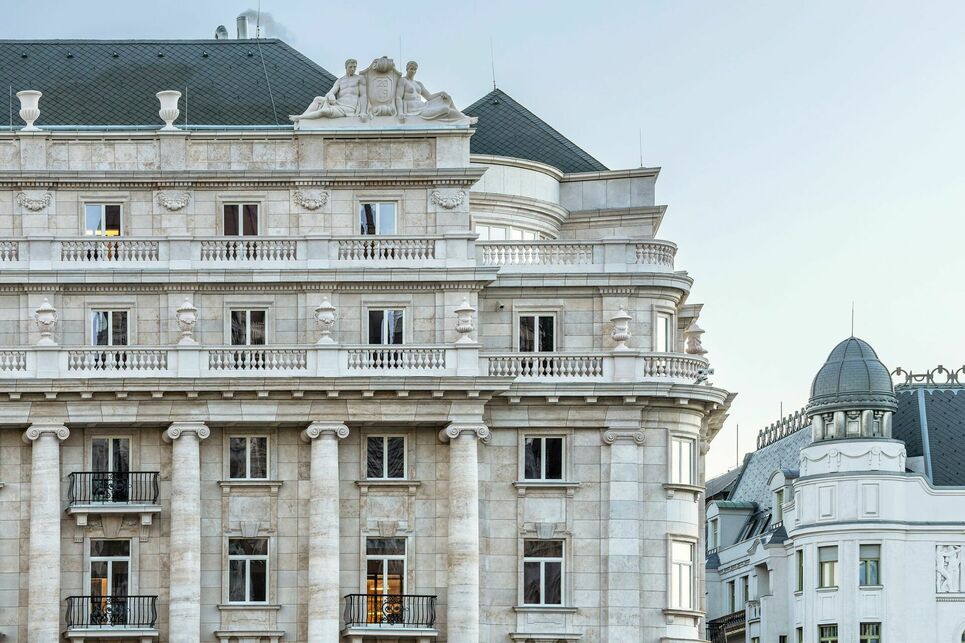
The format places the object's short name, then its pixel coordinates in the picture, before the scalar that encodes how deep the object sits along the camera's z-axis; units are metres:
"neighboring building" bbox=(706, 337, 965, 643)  116.94
